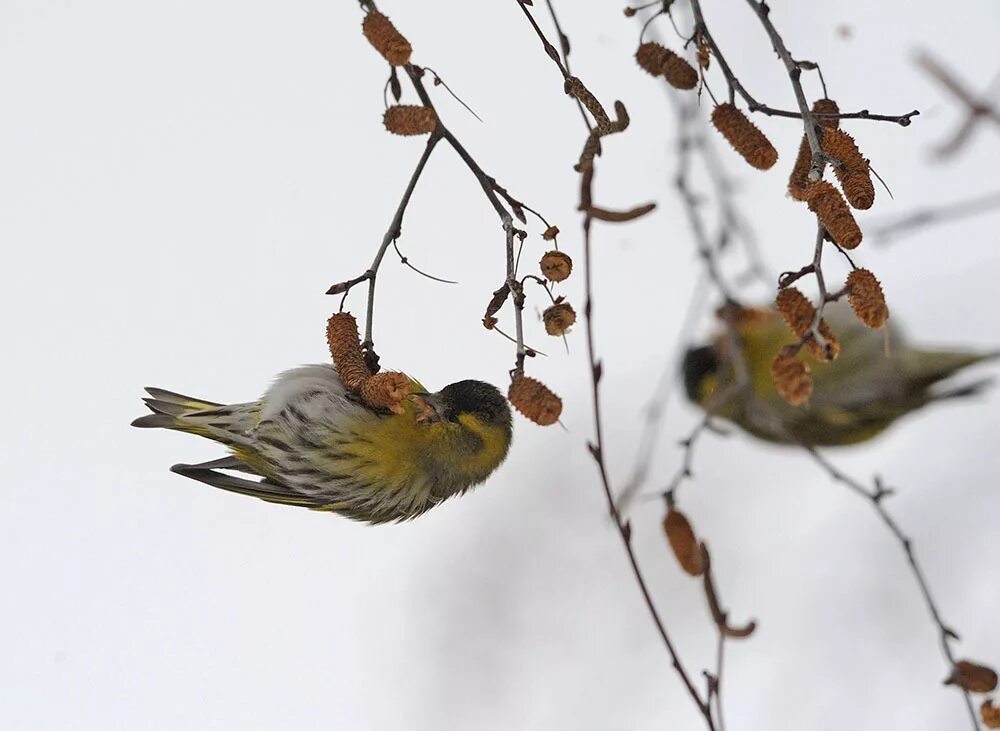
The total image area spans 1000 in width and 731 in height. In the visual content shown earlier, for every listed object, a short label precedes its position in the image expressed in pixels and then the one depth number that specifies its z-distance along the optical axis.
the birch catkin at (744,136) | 3.88
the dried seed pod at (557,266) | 3.87
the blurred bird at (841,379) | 4.66
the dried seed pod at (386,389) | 3.92
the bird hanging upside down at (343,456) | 4.01
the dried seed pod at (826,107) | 3.88
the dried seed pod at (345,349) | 3.92
